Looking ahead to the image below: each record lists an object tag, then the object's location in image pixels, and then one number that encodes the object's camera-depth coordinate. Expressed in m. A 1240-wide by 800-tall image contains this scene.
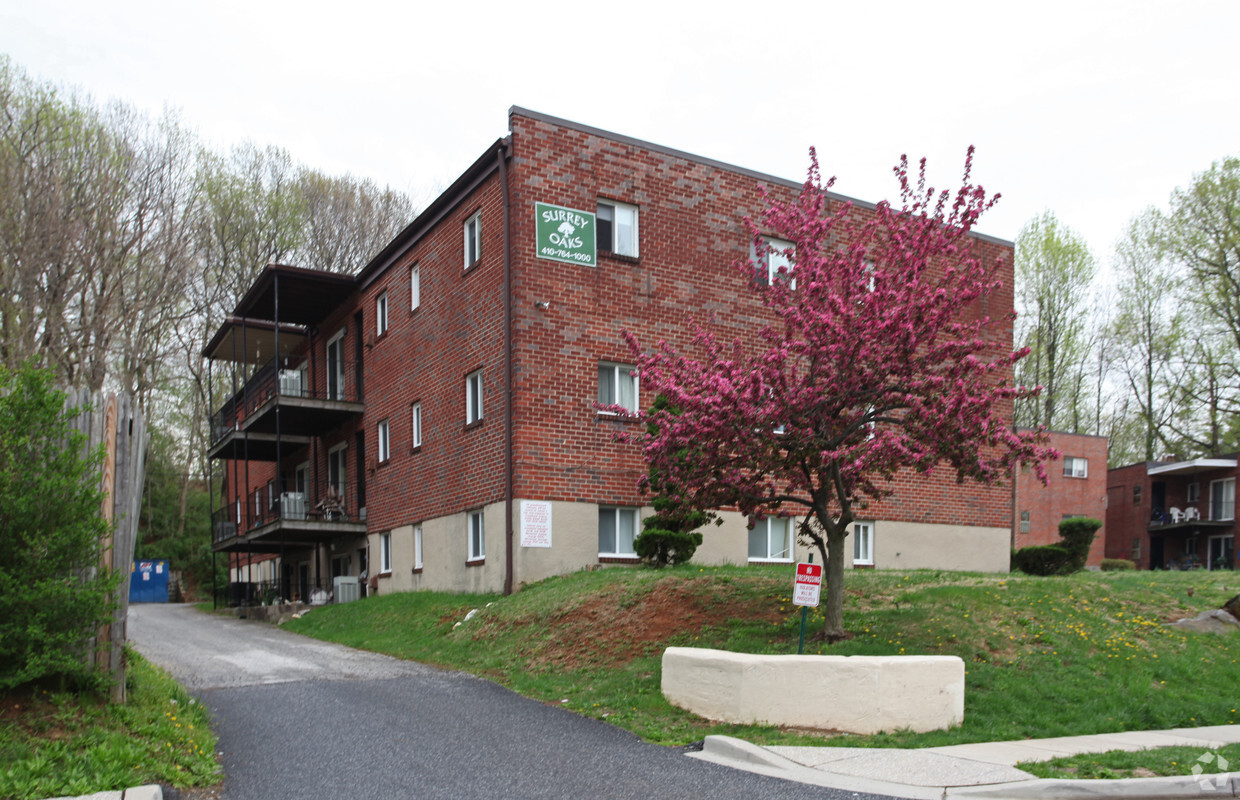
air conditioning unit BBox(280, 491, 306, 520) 28.66
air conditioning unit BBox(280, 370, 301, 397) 29.42
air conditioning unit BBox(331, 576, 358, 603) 25.28
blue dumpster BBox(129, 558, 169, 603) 44.47
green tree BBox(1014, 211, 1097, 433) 47.81
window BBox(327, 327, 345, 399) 29.42
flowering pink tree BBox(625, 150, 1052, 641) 12.06
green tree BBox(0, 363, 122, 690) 7.77
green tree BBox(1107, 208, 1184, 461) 45.84
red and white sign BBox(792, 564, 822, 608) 11.34
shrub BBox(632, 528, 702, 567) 18.59
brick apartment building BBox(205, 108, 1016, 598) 19.81
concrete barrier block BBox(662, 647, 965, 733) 10.23
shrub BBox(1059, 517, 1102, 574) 22.33
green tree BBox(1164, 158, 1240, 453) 42.44
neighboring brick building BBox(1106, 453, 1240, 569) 49.44
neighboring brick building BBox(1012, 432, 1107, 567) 47.56
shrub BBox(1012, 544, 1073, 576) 22.12
